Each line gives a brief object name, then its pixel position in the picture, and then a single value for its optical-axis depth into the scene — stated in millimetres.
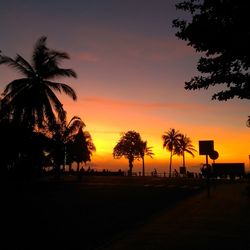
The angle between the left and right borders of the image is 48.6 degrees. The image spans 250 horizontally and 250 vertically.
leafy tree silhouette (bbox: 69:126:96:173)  36565
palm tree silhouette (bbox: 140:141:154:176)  67880
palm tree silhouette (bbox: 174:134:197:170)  67098
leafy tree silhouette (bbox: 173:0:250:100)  4580
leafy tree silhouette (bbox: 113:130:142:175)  67411
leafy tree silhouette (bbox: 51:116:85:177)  32864
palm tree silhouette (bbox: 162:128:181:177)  67293
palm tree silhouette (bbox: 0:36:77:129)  21518
